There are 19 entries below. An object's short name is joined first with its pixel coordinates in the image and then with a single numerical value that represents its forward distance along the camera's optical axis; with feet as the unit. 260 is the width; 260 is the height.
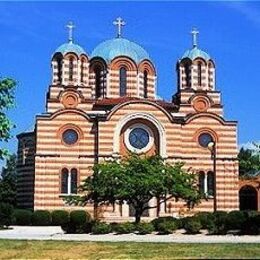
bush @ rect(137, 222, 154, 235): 114.93
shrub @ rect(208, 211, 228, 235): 115.24
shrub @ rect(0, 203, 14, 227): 152.97
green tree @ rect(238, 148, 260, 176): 116.63
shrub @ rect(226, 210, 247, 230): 116.98
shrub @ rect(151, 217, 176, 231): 119.76
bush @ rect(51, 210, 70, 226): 165.54
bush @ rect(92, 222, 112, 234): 117.19
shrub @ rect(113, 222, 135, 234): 116.37
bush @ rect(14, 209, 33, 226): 163.43
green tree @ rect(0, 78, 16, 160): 72.95
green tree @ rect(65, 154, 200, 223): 127.65
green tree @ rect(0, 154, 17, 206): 218.79
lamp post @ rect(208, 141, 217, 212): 147.89
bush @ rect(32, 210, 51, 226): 165.99
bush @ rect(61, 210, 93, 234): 123.95
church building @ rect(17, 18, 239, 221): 184.85
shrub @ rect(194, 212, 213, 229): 119.65
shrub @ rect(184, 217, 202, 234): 115.85
